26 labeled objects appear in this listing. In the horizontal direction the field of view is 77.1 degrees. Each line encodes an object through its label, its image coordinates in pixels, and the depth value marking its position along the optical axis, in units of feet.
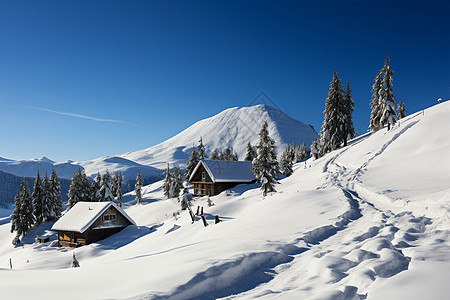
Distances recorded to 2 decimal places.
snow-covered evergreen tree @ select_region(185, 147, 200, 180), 207.31
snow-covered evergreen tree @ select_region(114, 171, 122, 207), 235.52
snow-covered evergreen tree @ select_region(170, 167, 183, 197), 220.43
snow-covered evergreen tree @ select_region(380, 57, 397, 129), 133.75
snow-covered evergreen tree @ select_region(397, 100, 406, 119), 228.82
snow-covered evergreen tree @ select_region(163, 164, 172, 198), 237.14
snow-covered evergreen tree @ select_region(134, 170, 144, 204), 252.85
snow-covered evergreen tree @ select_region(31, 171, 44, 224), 175.33
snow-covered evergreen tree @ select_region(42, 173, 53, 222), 174.91
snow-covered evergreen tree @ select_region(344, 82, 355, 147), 159.66
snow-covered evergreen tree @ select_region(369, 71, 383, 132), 155.33
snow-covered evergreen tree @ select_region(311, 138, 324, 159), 180.24
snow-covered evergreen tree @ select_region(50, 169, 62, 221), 177.58
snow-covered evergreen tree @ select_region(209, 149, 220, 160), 243.60
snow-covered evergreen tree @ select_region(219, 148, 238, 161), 265.87
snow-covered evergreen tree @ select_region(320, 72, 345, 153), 158.10
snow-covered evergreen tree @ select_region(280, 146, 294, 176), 197.86
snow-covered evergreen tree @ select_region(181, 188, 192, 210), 131.44
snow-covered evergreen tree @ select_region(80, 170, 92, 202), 181.98
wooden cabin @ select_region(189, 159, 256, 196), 147.40
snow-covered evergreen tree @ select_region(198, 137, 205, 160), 212.60
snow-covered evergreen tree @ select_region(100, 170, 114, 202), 184.24
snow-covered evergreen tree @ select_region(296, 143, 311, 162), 303.27
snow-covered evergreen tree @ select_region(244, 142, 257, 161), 224.94
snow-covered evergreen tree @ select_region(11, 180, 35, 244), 161.48
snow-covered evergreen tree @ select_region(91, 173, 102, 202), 185.16
